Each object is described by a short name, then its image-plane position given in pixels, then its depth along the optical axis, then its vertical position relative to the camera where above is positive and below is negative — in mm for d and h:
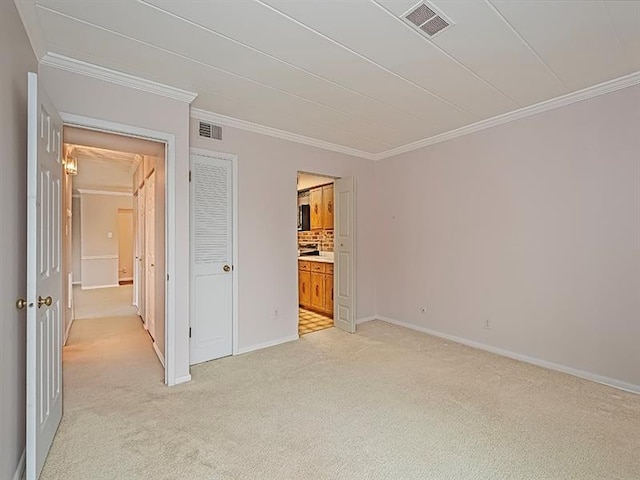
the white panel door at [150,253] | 4203 -246
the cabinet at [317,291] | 5555 -931
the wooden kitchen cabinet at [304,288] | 5926 -942
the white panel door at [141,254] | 5371 -310
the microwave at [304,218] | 6525 +381
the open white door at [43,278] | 1691 -254
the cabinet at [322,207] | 5867 +551
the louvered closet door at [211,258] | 3494 -236
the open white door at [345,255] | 4645 -275
